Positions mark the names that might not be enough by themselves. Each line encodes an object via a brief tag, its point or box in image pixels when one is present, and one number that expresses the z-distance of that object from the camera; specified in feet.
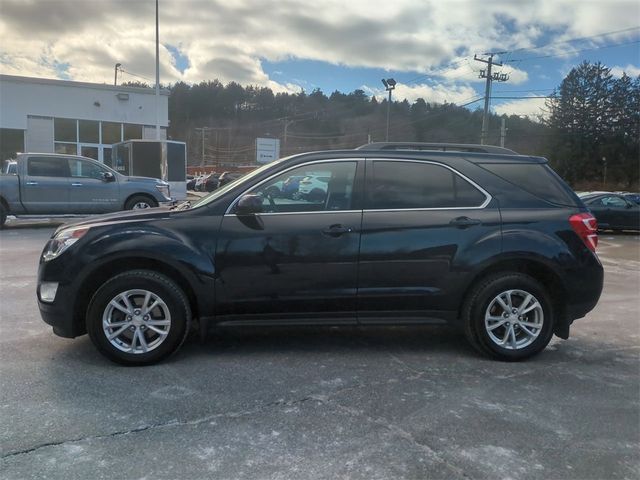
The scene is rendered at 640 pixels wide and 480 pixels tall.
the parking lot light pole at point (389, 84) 139.95
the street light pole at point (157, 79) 82.48
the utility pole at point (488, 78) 133.57
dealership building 82.74
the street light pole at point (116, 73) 198.39
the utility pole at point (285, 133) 247.58
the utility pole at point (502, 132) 141.66
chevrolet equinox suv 13.60
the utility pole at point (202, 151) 266.57
